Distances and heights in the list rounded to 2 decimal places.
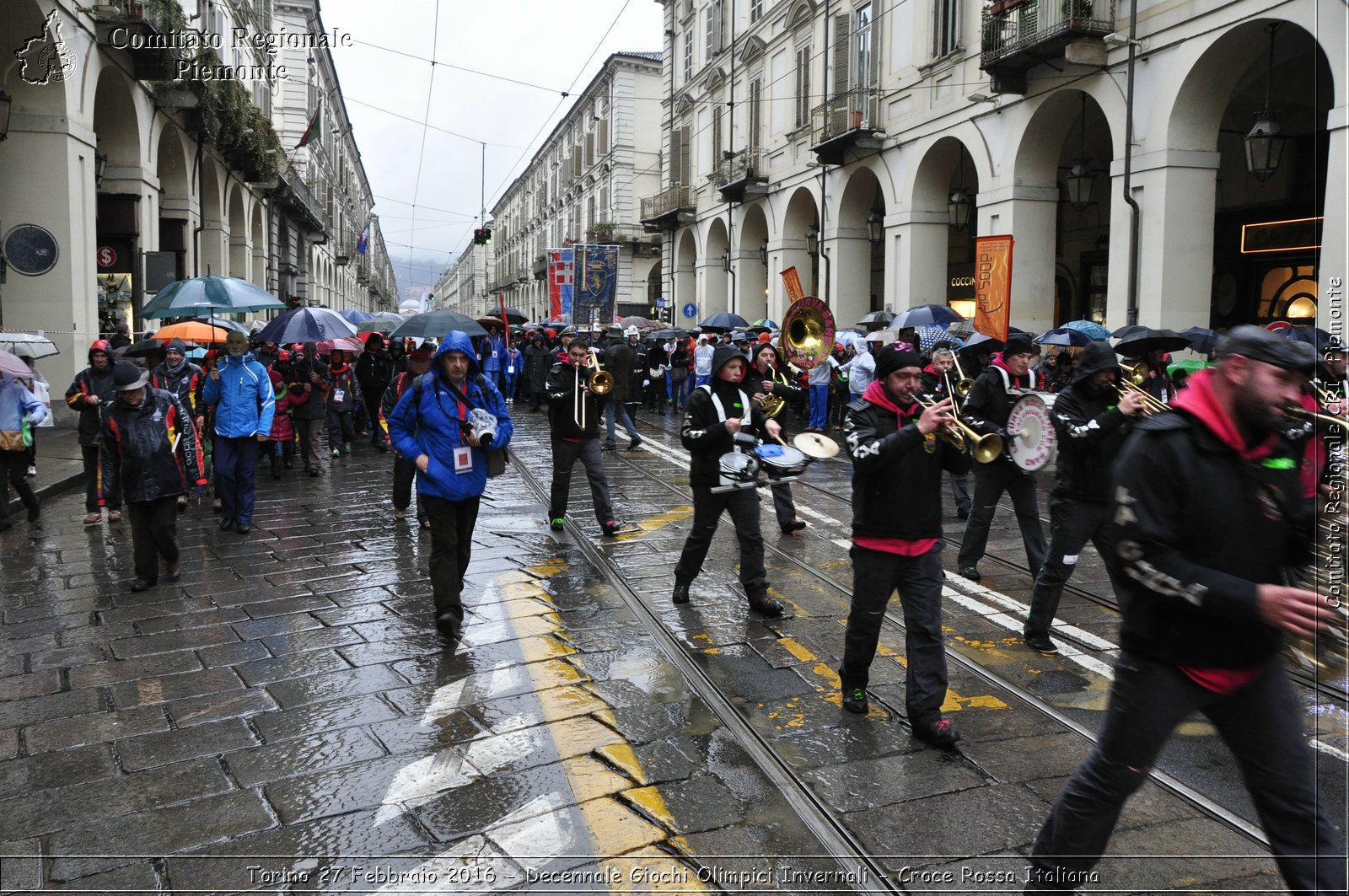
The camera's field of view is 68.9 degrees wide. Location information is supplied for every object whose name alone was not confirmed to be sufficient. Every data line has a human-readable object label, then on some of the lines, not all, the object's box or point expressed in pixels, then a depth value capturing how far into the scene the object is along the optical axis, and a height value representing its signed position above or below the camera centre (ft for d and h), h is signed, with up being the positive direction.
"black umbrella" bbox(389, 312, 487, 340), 32.83 +1.05
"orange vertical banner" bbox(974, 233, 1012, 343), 47.03 +3.62
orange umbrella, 40.24 +0.85
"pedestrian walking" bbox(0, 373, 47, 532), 29.60 -2.35
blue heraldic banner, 76.23 +5.81
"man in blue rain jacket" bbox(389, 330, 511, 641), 19.31 -1.92
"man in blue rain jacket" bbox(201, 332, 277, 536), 29.07 -1.99
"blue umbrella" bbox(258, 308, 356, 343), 40.29 +1.15
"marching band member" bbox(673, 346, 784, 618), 20.34 -1.90
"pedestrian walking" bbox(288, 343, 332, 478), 42.16 -2.38
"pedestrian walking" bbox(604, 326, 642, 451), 49.06 -1.48
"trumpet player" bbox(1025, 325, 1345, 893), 8.57 -1.87
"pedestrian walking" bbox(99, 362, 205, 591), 22.48 -2.62
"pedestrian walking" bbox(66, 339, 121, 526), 31.19 -1.41
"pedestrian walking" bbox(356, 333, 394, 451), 51.11 -1.04
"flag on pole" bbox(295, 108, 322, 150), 85.87 +19.91
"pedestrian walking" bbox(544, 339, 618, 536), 28.50 -2.11
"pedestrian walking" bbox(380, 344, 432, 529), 31.83 -2.00
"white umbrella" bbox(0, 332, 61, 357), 34.19 +0.24
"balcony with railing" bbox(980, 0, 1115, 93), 46.34 +16.09
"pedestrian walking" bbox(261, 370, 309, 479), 40.98 -2.68
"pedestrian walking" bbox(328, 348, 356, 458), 47.34 -2.38
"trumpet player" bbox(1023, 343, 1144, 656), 17.48 -1.95
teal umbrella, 36.32 +2.06
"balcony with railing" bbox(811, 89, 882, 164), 69.92 +16.97
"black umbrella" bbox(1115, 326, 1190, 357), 27.32 +0.52
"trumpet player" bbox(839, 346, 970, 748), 14.26 -2.54
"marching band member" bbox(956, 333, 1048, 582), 21.03 -2.51
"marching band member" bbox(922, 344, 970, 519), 29.58 -0.73
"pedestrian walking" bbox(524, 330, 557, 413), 71.77 -0.75
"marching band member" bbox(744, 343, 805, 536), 27.09 -0.91
